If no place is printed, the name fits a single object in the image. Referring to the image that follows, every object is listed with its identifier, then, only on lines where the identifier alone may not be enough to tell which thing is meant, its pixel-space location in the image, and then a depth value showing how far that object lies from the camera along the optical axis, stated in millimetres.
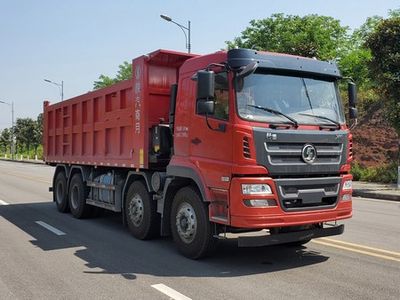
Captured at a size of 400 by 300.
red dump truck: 6547
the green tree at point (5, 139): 98950
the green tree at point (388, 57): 18547
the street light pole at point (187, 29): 28875
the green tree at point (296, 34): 37469
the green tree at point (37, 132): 79250
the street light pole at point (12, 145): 77062
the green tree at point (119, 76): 63791
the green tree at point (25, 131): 80562
